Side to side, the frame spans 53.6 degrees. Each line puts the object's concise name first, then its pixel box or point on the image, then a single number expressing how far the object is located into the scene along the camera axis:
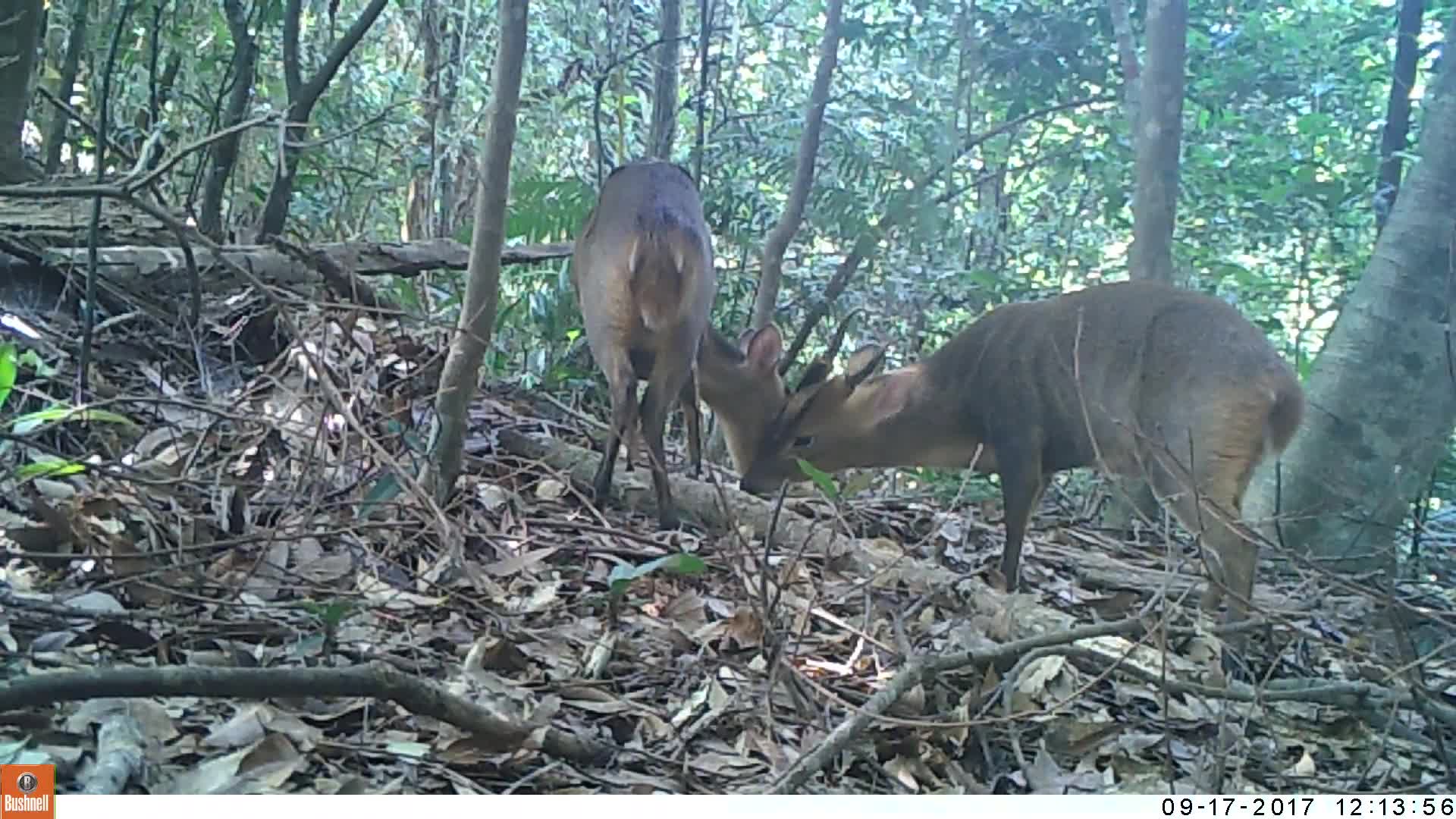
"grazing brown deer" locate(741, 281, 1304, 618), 2.65
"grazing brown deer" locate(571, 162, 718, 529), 2.94
